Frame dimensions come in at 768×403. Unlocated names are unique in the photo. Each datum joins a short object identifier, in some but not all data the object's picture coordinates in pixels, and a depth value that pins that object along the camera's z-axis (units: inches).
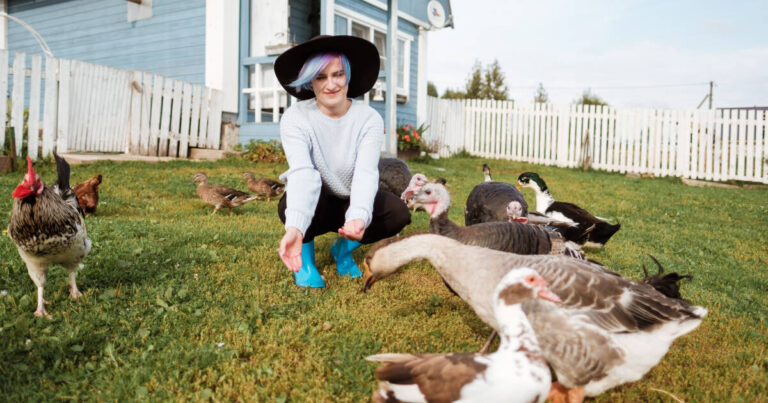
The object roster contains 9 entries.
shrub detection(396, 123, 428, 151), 668.7
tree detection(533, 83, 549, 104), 1596.9
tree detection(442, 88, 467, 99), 1578.5
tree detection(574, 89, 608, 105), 1418.6
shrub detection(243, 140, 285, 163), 502.6
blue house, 528.4
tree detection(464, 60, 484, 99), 1465.3
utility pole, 1732.5
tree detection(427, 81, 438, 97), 1852.9
